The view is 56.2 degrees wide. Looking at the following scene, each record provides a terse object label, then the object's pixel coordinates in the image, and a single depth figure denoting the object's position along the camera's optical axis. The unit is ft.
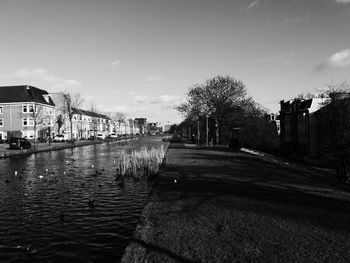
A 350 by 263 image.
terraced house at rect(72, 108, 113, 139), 350.41
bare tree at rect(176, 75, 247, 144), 185.68
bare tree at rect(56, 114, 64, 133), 298.21
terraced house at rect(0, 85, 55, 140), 246.47
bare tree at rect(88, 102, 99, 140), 411.50
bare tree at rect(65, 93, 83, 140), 276.82
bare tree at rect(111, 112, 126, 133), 568.65
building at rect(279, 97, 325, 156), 177.29
